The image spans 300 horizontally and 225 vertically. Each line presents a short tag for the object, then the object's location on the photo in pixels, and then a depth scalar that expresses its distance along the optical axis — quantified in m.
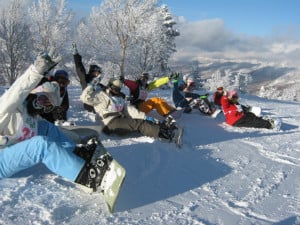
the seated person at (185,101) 9.24
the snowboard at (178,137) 5.71
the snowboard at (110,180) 3.27
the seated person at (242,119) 8.31
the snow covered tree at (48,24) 27.27
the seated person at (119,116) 5.87
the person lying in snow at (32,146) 3.36
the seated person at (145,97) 7.91
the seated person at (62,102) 5.84
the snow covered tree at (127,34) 25.88
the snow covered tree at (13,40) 25.61
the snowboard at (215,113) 9.09
